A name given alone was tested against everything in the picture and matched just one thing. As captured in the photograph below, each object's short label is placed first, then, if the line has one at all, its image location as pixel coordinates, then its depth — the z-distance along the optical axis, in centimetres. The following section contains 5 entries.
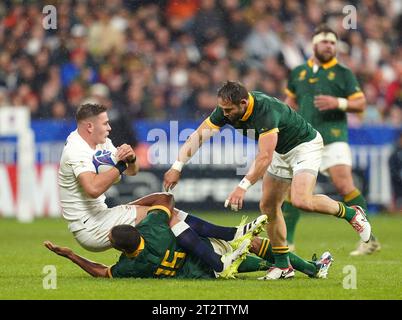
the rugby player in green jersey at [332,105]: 2478
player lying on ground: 1830
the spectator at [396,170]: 3631
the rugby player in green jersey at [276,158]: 1844
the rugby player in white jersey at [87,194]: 1900
